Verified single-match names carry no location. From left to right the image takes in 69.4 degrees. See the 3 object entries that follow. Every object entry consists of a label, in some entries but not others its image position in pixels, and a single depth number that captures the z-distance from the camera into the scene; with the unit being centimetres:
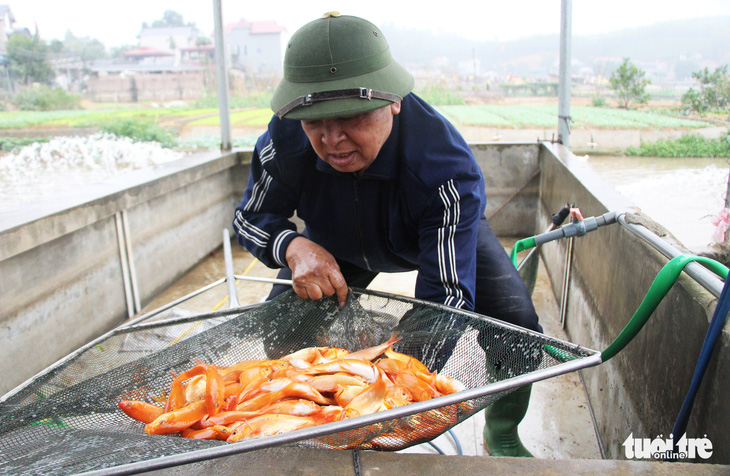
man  178
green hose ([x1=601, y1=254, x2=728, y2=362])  161
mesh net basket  128
